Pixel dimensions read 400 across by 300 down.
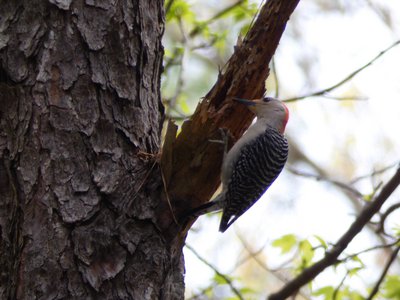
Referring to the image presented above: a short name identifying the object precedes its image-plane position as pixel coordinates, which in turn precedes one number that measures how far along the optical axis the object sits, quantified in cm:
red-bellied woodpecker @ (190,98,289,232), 905
